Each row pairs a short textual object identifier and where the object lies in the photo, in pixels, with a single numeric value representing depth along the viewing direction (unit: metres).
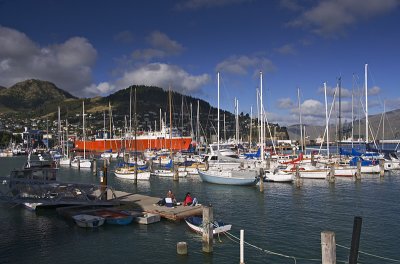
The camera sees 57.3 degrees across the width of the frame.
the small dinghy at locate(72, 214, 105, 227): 26.50
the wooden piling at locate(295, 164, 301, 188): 46.30
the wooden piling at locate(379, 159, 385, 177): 56.34
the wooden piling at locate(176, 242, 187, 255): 20.27
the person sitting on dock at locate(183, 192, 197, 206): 30.70
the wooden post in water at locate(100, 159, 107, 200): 32.72
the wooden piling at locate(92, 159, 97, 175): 68.03
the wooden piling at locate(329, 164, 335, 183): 50.00
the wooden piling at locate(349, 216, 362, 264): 13.54
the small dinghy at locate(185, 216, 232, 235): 23.47
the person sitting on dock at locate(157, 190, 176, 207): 30.33
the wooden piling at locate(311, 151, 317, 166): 59.44
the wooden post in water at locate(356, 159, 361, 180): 52.97
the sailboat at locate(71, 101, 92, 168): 79.31
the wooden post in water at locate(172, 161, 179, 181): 54.53
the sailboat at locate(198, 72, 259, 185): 46.78
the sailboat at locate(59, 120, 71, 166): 87.81
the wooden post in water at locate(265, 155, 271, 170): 58.62
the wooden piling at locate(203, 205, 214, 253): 20.53
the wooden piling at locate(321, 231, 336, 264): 13.61
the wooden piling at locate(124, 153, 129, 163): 80.19
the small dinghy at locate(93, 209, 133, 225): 27.05
